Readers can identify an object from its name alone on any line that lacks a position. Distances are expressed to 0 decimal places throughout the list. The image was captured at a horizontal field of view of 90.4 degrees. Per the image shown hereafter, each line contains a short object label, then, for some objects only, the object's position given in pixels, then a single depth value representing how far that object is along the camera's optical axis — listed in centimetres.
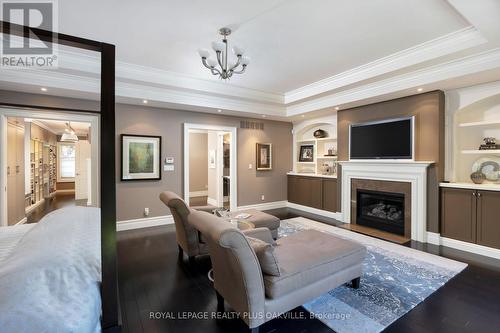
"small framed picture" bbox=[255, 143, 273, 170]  676
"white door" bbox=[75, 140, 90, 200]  768
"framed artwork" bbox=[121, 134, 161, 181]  504
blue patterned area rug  219
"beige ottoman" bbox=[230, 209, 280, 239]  386
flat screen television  447
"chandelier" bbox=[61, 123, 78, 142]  810
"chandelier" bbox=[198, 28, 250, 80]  285
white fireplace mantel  427
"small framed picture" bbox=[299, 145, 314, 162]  698
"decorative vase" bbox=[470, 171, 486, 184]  388
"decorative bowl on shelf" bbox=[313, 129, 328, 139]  657
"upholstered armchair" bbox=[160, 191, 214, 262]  324
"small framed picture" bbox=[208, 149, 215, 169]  782
